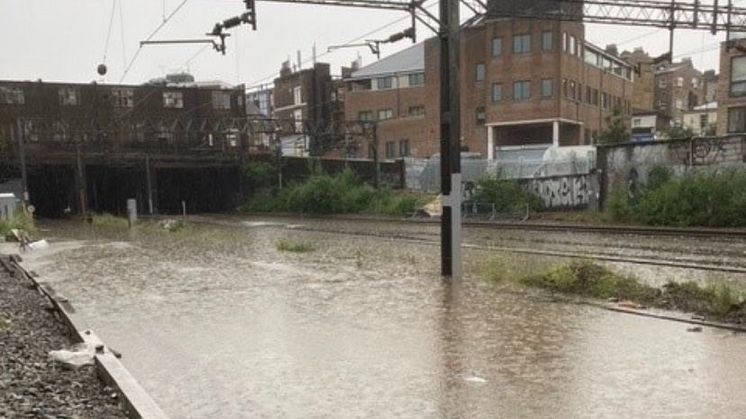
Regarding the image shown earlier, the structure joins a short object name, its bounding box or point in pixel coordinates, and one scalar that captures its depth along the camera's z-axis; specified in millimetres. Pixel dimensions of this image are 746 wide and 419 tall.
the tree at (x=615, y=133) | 54272
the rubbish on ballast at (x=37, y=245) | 24023
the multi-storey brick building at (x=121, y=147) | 50531
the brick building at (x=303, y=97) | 76312
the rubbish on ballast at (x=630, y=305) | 10445
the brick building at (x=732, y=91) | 44000
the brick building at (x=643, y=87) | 90000
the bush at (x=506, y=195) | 34250
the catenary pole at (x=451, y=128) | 13828
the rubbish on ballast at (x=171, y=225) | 32156
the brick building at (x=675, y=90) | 96562
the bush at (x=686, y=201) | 24922
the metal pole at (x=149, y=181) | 50406
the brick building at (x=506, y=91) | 55312
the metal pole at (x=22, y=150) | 42438
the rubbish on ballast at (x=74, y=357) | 7475
